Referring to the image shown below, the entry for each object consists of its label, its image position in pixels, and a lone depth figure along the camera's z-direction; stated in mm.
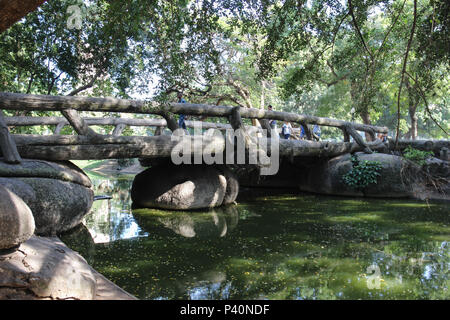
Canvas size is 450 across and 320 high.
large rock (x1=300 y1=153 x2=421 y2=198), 10273
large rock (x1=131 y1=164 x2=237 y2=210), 8383
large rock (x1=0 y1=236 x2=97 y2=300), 2609
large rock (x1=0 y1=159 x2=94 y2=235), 5098
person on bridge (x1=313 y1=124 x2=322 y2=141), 16328
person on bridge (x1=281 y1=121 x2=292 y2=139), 12961
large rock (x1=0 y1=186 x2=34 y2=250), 2682
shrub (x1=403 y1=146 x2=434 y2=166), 10892
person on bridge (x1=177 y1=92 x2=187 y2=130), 10164
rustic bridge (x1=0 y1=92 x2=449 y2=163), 5984
